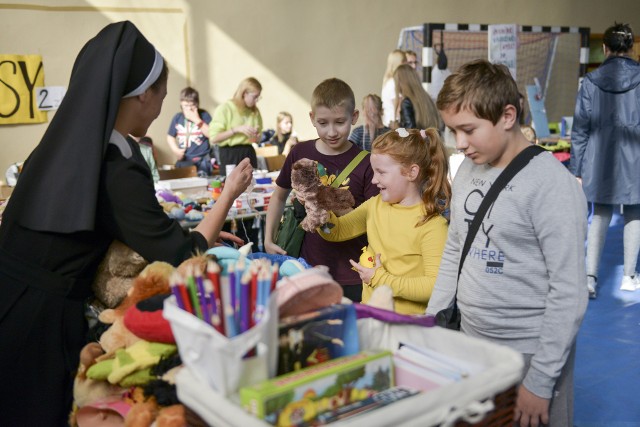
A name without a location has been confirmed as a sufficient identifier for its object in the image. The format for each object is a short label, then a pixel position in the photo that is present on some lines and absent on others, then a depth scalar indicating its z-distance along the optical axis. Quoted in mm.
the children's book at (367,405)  952
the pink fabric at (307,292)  1096
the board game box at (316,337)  1079
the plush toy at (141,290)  1398
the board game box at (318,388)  933
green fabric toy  1279
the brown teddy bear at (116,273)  1587
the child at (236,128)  6137
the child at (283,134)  8320
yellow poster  7027
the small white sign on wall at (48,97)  4441
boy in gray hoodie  1484
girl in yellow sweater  2076
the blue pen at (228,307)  1011
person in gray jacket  4512
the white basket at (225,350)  951
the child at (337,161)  2709
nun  1520
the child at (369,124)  5469
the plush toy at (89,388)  1387
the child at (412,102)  5219
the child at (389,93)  6656
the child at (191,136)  7363
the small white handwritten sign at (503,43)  8047
